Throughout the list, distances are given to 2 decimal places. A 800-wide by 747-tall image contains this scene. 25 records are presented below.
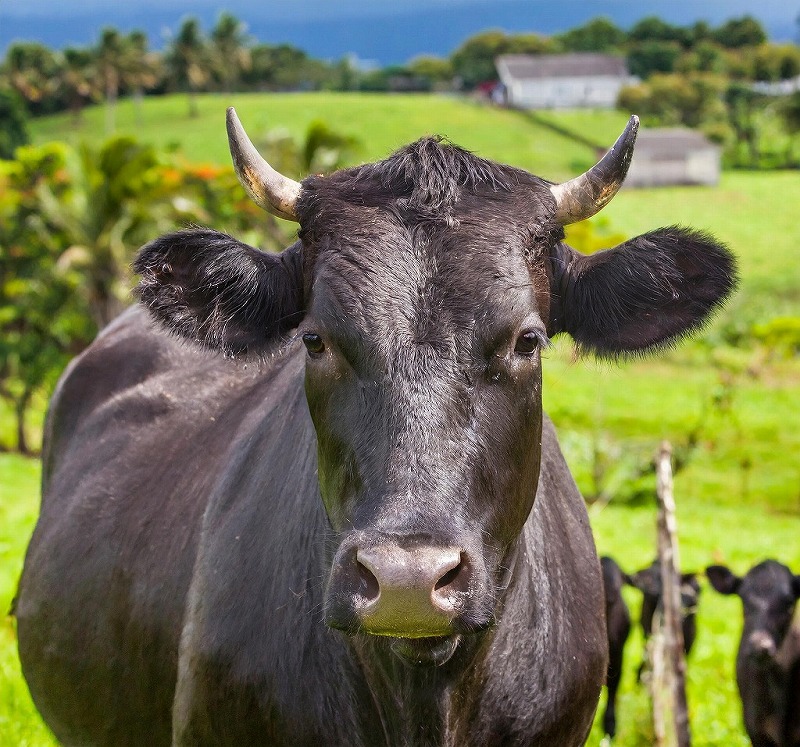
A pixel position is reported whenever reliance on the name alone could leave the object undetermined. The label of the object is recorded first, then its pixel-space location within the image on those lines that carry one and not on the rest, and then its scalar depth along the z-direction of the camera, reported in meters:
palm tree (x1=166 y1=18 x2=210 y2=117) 92.06
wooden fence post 5.63
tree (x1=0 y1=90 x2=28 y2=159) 60.03
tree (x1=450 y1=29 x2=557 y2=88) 145.00
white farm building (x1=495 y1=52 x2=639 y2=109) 129.75
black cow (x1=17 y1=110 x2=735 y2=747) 2.92
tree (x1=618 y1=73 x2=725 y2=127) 99.94
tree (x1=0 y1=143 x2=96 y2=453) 26.95
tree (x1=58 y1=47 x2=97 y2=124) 81.69
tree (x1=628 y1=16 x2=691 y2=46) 148.38
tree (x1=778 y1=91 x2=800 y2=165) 75.88
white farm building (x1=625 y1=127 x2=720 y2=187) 74.44
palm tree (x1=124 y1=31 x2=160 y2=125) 83.38
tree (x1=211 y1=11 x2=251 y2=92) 97.12
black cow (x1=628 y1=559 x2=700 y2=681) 7.92
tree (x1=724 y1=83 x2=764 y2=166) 85.88
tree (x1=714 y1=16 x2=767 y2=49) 144.50
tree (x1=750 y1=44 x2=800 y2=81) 116.88
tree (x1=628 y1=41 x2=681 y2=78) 137.50
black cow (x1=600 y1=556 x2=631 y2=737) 7.68
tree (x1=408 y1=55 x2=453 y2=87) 148.75
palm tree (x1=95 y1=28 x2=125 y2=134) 80.81
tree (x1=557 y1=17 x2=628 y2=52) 158.62
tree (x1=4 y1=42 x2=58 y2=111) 80.88
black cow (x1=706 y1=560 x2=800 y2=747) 6.43
